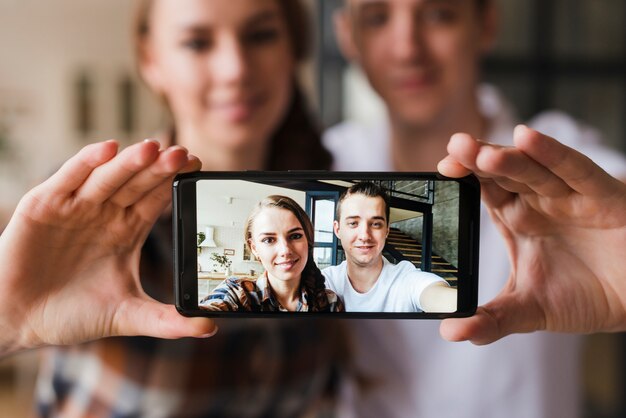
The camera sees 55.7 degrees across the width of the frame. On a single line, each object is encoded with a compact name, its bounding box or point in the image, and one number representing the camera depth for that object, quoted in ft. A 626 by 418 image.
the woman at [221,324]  1.85
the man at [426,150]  2.03
